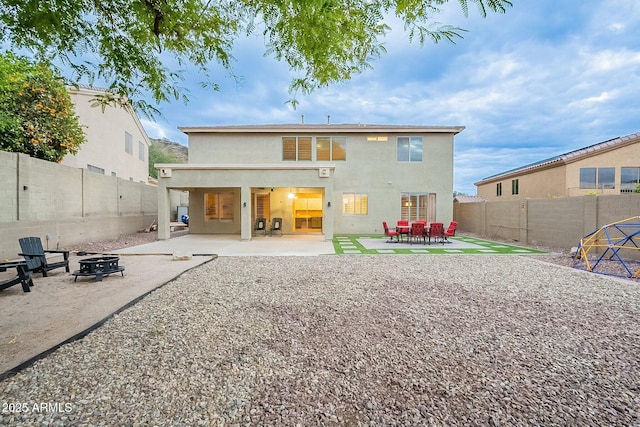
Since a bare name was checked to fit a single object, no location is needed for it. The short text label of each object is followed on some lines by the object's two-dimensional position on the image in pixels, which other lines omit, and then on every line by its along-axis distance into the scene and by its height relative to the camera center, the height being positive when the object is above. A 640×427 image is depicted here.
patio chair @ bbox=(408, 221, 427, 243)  11.49 -0.79
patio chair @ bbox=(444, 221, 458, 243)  11.78 -0.85
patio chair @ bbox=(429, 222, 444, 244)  11.52 -0.78
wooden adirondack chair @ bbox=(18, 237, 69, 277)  5.47 -1.00
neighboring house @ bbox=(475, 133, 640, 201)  16.52 +2.81
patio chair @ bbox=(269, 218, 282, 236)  14.66 -0.74
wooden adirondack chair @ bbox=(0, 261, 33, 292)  4.66 -1.20
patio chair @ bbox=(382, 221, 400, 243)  11.93 -0.96
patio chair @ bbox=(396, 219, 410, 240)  11.78 -0.80
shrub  8.47 +3.21
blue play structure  6.87 -1.31
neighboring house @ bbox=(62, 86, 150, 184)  15.44 +4.76
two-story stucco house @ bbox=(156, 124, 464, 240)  15.41 +2.65
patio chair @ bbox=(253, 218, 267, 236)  14.63 -0.79
